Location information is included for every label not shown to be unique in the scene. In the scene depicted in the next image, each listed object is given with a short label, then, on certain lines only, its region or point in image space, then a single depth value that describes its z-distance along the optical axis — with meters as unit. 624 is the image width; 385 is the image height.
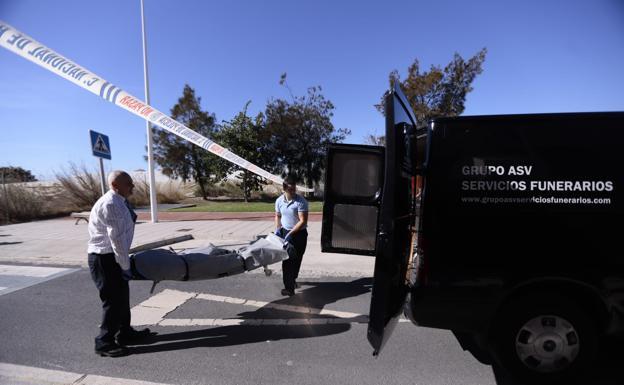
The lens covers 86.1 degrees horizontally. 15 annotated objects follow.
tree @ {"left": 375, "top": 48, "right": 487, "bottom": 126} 20.20
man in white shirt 3.21
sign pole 7.91
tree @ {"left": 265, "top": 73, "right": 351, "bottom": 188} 24.52
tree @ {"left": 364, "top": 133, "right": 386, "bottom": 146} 23.89
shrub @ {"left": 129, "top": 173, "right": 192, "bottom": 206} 20.00
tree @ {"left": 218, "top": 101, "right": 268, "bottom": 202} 21.78
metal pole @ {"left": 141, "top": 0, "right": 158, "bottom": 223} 11.90
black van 2.54
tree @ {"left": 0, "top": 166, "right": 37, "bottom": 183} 14.32
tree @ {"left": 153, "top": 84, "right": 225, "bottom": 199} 24.03
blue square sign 8.06
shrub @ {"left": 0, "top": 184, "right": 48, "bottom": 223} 13.44
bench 12.57
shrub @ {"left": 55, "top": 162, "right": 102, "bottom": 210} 16.75
